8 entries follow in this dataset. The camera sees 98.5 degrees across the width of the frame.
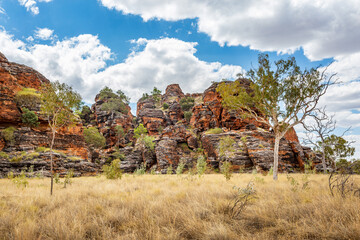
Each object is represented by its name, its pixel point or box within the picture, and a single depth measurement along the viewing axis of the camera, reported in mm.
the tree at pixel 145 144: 38916
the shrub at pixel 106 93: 71419
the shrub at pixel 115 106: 63688
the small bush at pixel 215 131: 37031
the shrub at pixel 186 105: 75312
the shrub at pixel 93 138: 45750
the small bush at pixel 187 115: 62844
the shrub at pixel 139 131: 52938
